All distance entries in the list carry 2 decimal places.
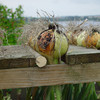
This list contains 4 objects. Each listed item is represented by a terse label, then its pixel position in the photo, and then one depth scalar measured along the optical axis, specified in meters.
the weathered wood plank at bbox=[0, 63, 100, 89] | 0.90
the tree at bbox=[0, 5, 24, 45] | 3.48
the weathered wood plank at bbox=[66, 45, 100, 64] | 0.92
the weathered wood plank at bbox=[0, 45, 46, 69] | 0.88
